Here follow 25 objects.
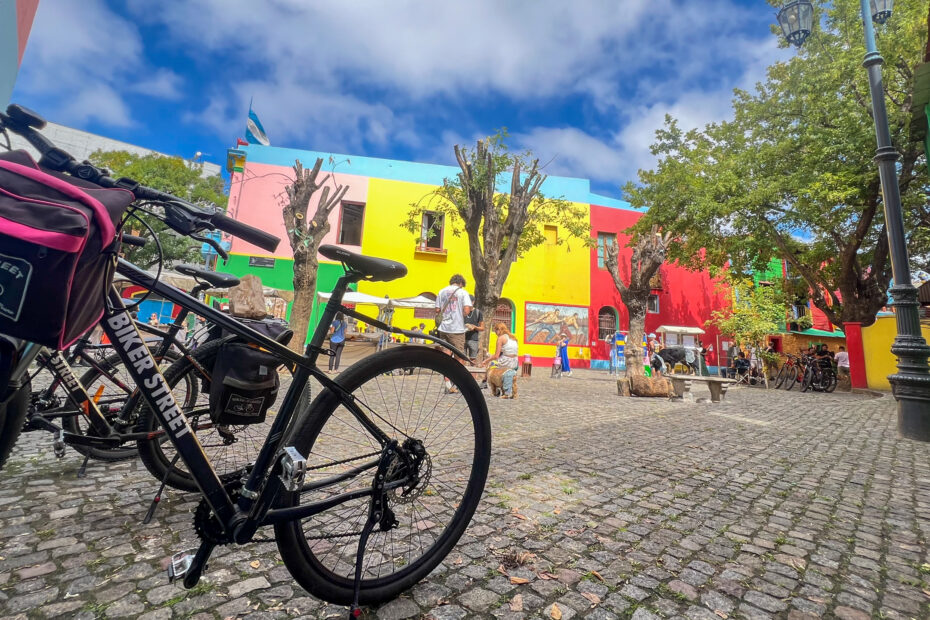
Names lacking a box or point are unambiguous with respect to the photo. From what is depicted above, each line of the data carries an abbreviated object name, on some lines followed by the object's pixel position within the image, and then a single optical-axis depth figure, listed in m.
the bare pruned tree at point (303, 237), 10.58
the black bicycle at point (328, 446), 1.38
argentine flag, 21.25
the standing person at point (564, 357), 16.09
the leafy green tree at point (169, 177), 21.11
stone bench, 8.84
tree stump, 9.33
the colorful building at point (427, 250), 19.27
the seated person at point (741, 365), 17.94
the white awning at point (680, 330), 21.83
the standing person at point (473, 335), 9.77
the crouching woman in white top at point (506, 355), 8.09
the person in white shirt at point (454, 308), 7.88
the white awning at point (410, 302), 15.34
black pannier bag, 1.55
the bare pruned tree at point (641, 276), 15.39
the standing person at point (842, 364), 14.24
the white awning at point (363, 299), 15.09
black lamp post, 5.04
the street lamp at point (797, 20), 6.77
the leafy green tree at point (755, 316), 19.05
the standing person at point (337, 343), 10.32
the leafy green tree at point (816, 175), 11.62
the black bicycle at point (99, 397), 2.21
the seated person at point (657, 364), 13.57
